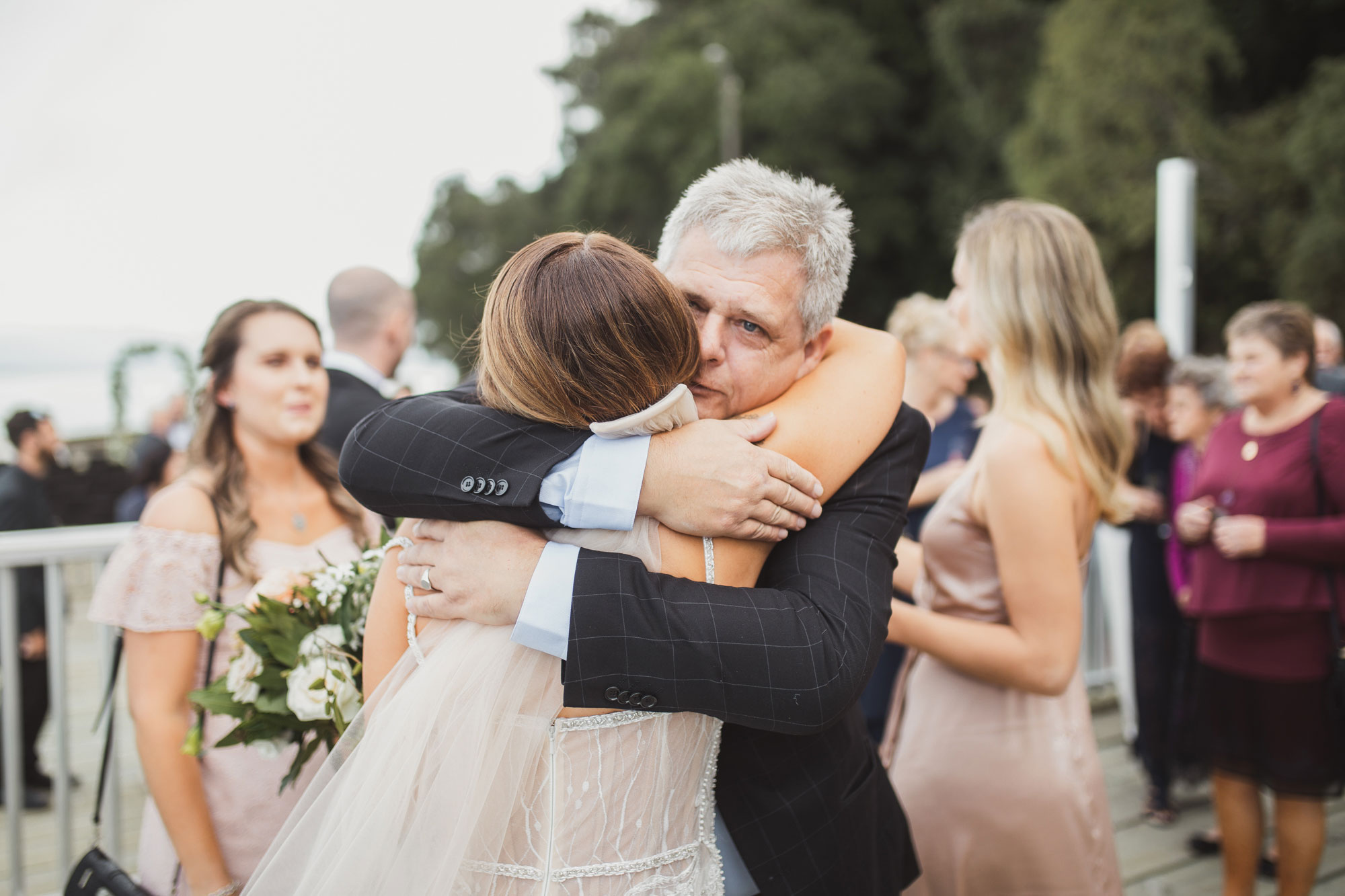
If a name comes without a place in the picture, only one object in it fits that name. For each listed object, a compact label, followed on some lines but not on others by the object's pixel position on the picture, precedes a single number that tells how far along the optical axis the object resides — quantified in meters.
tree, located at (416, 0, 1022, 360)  25.39
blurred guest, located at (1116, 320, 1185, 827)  4.52
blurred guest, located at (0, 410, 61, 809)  5.16
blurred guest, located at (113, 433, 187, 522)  7.42
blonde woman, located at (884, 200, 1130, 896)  2.20
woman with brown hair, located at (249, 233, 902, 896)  1.25
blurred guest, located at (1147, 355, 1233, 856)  4.43
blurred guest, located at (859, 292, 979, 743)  4.14
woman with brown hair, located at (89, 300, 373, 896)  2.17
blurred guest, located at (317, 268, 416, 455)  4.05
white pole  5.90
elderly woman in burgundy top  3.49
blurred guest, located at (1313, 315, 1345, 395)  5.13
